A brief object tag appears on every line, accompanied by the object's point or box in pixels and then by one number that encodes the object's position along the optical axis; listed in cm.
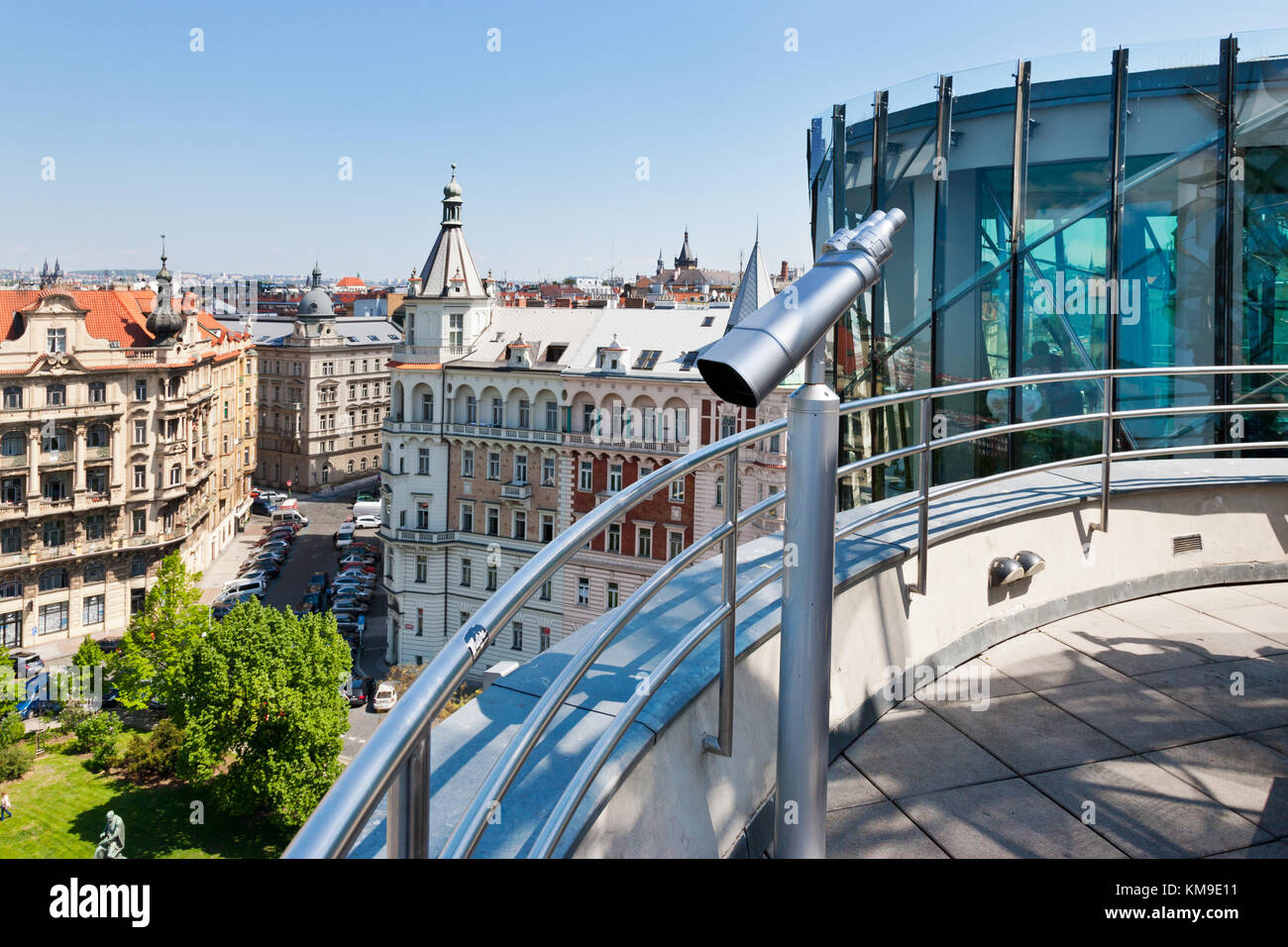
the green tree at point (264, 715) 2916
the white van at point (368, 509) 6244
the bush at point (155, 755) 3347
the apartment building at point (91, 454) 4444
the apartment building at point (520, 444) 3891
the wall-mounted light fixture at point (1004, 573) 393
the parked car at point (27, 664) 4150
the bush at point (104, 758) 3291
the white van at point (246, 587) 4962
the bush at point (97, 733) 3319
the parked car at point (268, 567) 5372
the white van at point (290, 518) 6555
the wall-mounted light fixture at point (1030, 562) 399
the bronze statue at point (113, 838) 2511
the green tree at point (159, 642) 3619
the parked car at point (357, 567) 5253
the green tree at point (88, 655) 3662
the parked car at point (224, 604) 4697
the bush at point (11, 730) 3206
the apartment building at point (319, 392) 6981
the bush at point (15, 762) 3144
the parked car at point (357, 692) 3895
